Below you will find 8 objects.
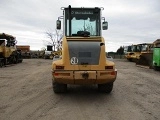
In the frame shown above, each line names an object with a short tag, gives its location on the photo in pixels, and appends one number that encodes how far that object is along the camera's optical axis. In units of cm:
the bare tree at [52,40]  3419
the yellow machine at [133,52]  1604
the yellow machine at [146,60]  1132
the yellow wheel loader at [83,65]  401
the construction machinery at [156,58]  966
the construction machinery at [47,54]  2203
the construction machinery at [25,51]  2302
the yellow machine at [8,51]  1205
